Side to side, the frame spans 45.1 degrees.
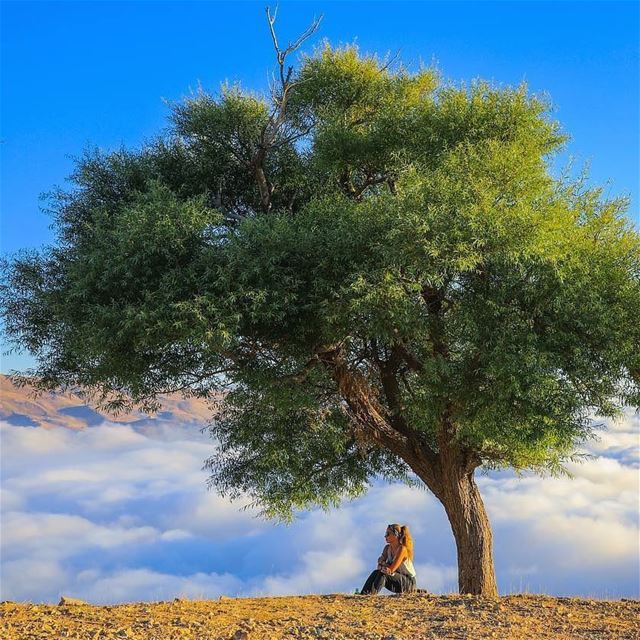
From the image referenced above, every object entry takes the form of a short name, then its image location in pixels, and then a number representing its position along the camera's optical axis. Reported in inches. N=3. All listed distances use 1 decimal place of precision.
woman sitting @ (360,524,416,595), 652.1
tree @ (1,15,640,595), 620.1
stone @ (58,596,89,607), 564.3
